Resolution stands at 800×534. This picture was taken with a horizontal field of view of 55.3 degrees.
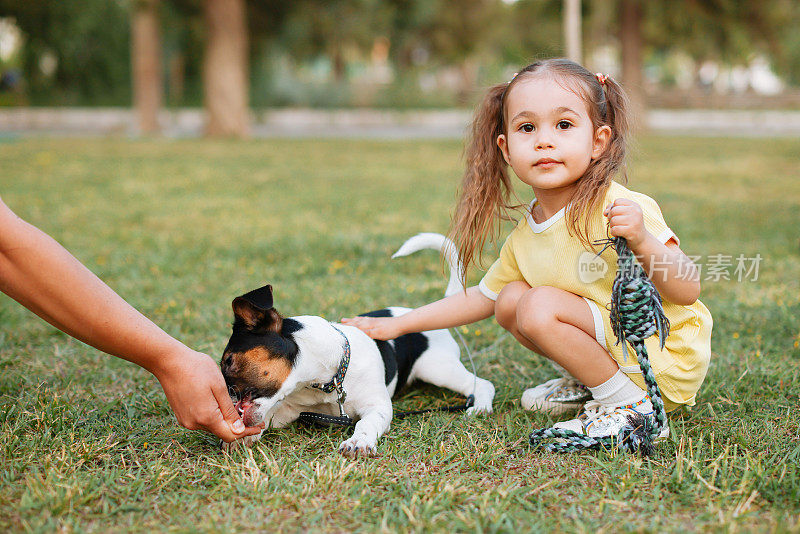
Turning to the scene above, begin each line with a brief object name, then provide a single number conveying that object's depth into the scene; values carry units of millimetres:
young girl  2709
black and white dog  2586
